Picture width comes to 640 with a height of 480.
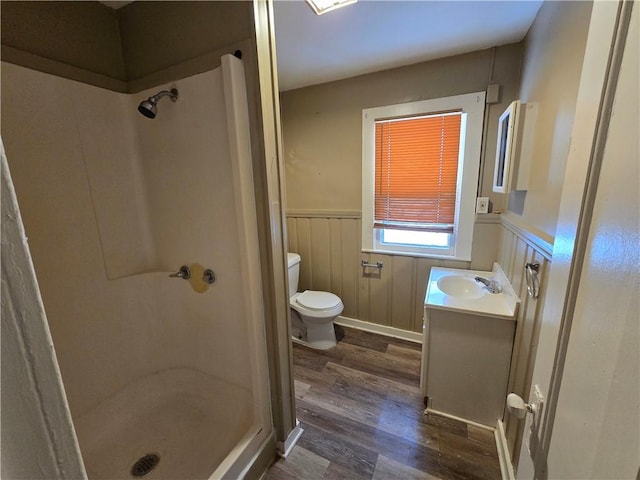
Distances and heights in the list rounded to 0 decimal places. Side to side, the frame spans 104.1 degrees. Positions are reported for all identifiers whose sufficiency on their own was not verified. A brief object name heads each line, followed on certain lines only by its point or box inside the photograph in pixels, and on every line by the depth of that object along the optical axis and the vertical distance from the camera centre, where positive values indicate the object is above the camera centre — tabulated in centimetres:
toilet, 204 -99
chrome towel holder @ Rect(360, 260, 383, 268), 221 -65
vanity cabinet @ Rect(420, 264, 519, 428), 133 -90
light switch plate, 180 -11
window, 181 +11
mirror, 132 +23
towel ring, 102 -38
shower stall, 109 -34
